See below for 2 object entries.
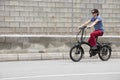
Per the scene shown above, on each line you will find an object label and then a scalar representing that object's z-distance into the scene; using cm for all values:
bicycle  1510
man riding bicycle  1533
